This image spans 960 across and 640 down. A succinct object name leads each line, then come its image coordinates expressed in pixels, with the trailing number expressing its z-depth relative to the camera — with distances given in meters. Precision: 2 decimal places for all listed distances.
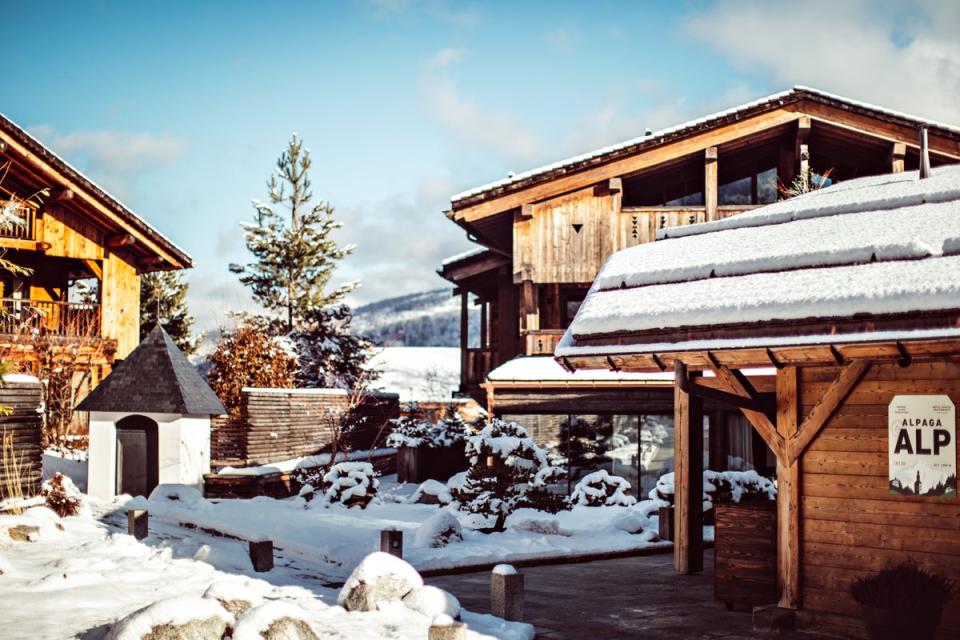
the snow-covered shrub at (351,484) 20.52
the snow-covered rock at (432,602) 11.16
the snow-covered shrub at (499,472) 18.52
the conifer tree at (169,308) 41.31
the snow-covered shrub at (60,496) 17.52
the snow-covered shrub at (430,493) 22.89
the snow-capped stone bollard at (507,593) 11.24
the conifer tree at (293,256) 48.94
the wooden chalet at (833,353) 10.24
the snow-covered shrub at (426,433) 26.73
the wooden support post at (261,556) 14.42
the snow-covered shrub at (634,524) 19.45
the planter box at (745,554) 11.88
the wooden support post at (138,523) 15.96
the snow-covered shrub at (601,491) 22.17
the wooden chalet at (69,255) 27.05
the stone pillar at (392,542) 14.37
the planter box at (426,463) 26.97
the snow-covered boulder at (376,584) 11.37
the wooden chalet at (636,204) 24.20
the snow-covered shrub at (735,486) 18.73
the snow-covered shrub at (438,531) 16.66
